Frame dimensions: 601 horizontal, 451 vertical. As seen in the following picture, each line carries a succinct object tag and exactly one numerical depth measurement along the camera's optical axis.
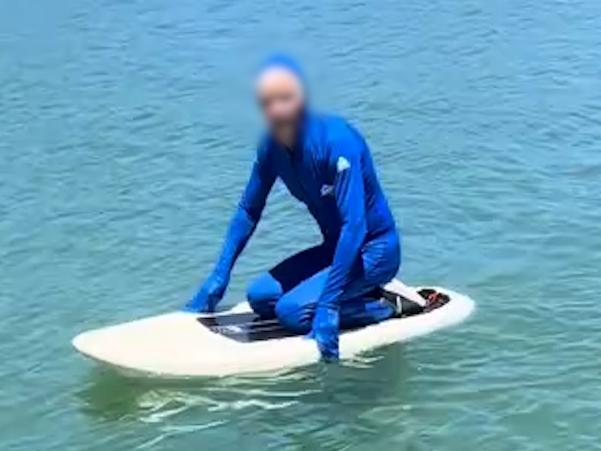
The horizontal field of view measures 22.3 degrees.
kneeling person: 7.86
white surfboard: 8.25
